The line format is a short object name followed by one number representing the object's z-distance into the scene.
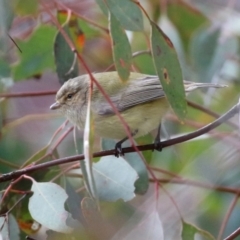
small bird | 4.93
